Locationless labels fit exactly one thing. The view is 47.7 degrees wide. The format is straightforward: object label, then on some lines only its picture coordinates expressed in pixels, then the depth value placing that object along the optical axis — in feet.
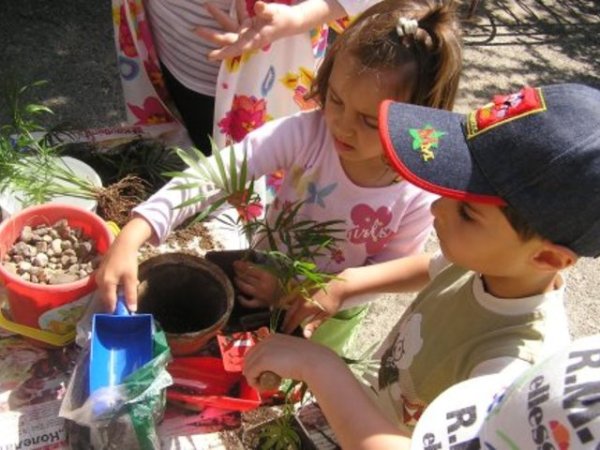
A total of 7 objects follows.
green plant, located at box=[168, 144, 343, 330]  3.52
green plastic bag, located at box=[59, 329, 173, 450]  3.01
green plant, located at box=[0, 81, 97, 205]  4.53
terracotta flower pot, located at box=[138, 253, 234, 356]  3.33
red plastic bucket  3.41
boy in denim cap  2.60
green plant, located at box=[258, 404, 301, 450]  3.55
